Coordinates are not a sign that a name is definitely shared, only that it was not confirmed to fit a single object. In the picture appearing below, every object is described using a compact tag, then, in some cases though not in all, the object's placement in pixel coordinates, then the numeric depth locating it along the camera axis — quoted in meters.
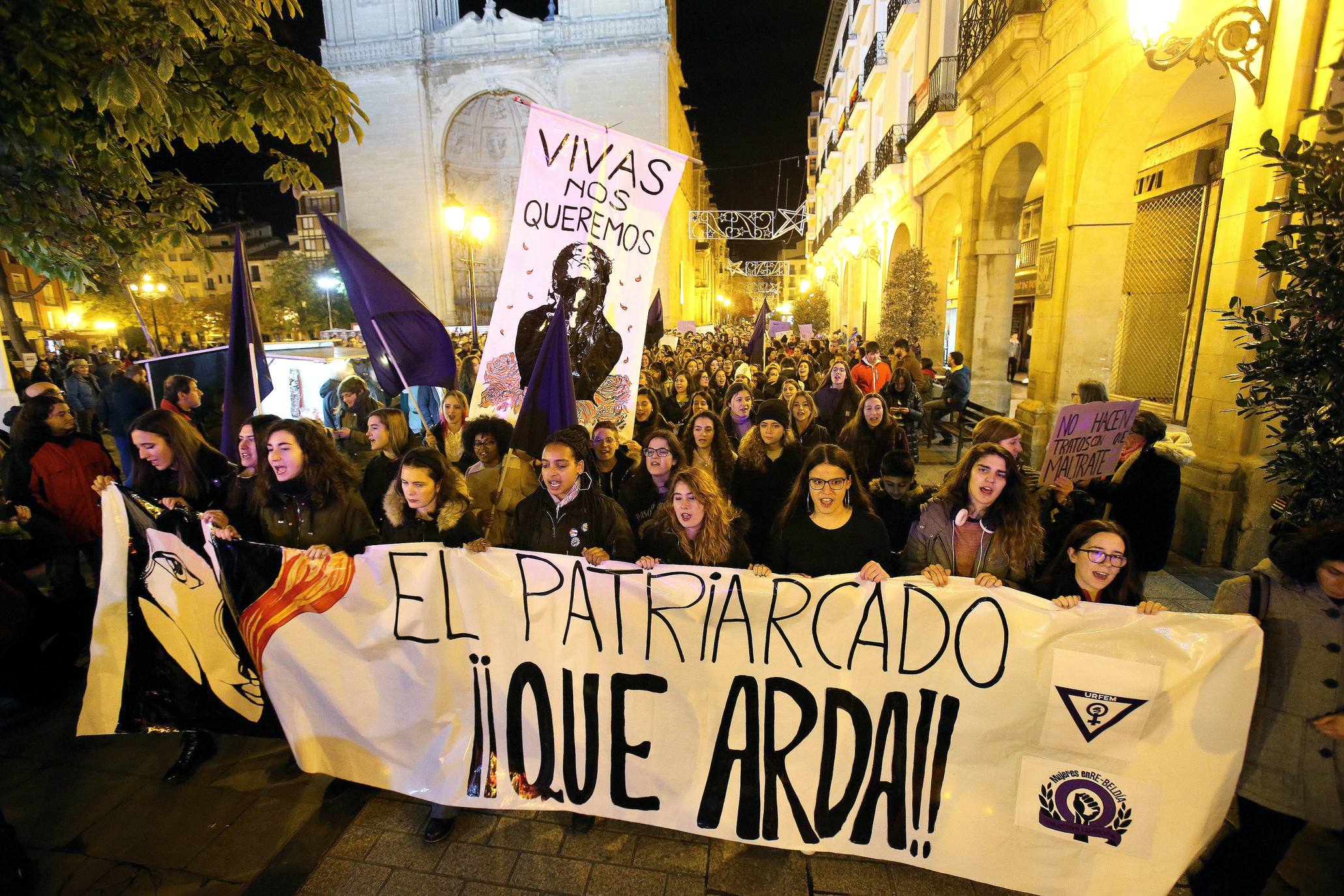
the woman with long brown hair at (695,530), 3.22
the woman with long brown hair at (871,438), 5.68
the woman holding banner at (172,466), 3.85
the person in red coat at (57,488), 4.40
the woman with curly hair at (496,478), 4.25
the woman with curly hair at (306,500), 3.47
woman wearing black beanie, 4.86
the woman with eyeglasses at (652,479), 4.20
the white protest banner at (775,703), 2.47
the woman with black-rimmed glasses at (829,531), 3.12
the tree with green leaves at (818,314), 35.50
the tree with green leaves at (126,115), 3.03
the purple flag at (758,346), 12.21
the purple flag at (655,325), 12.33
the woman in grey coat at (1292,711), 2.30
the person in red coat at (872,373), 9.59
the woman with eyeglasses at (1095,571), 2.60
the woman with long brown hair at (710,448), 4.91
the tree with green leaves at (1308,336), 2.79
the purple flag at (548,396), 4.35
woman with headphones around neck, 3.10
